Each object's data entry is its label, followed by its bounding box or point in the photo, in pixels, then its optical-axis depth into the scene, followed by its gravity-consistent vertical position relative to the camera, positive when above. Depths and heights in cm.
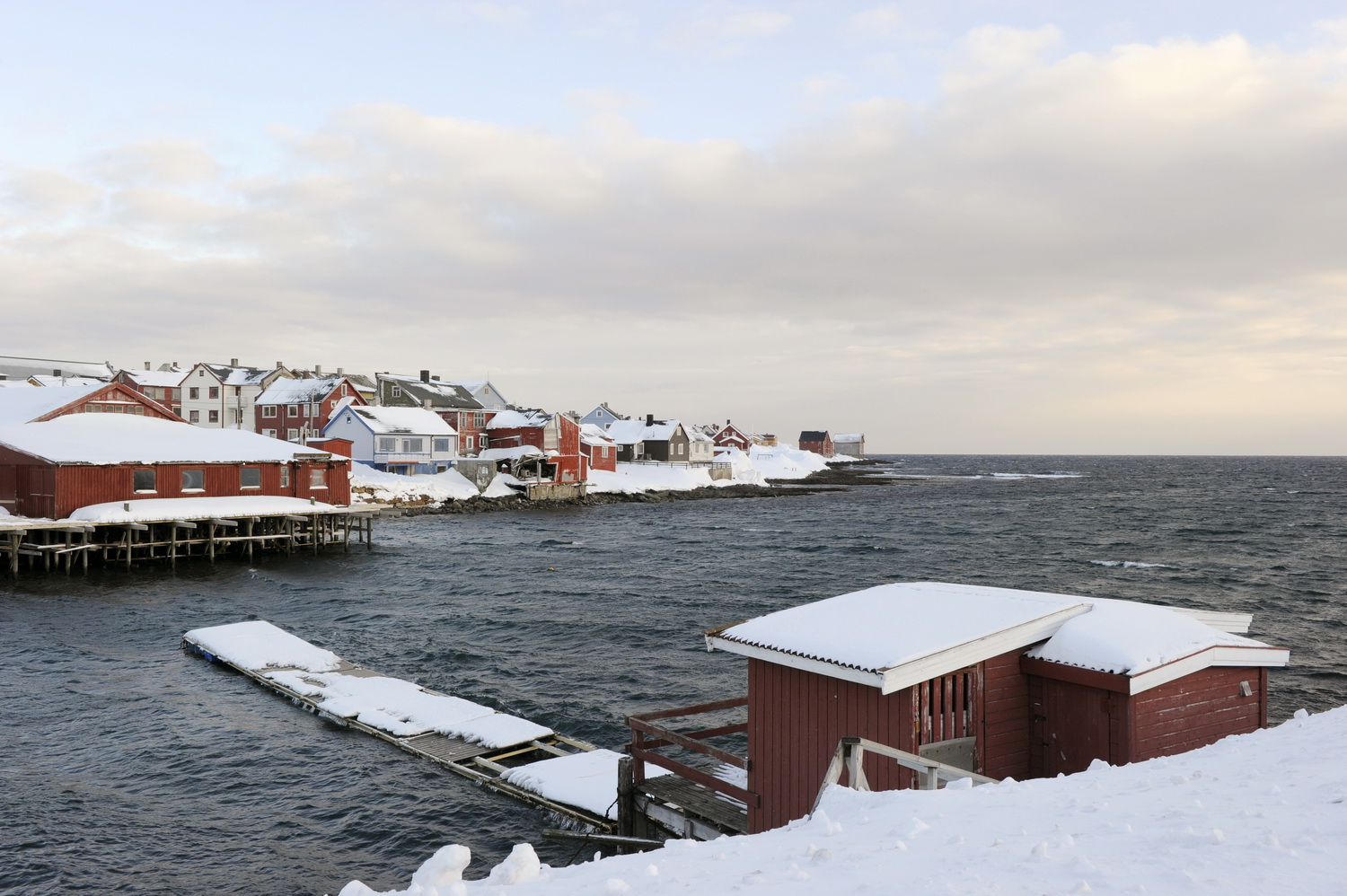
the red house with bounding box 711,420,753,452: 15200 +231
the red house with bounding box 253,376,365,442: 8275 +519
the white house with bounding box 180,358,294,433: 9512 +700
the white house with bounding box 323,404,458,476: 7575 +175
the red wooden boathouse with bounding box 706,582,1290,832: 1003 -295
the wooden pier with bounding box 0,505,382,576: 4059 -422
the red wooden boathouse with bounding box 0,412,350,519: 4281 -34
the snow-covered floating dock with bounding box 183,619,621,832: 1565 -599
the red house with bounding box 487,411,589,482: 8662 +160
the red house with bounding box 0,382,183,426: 5041 +354
